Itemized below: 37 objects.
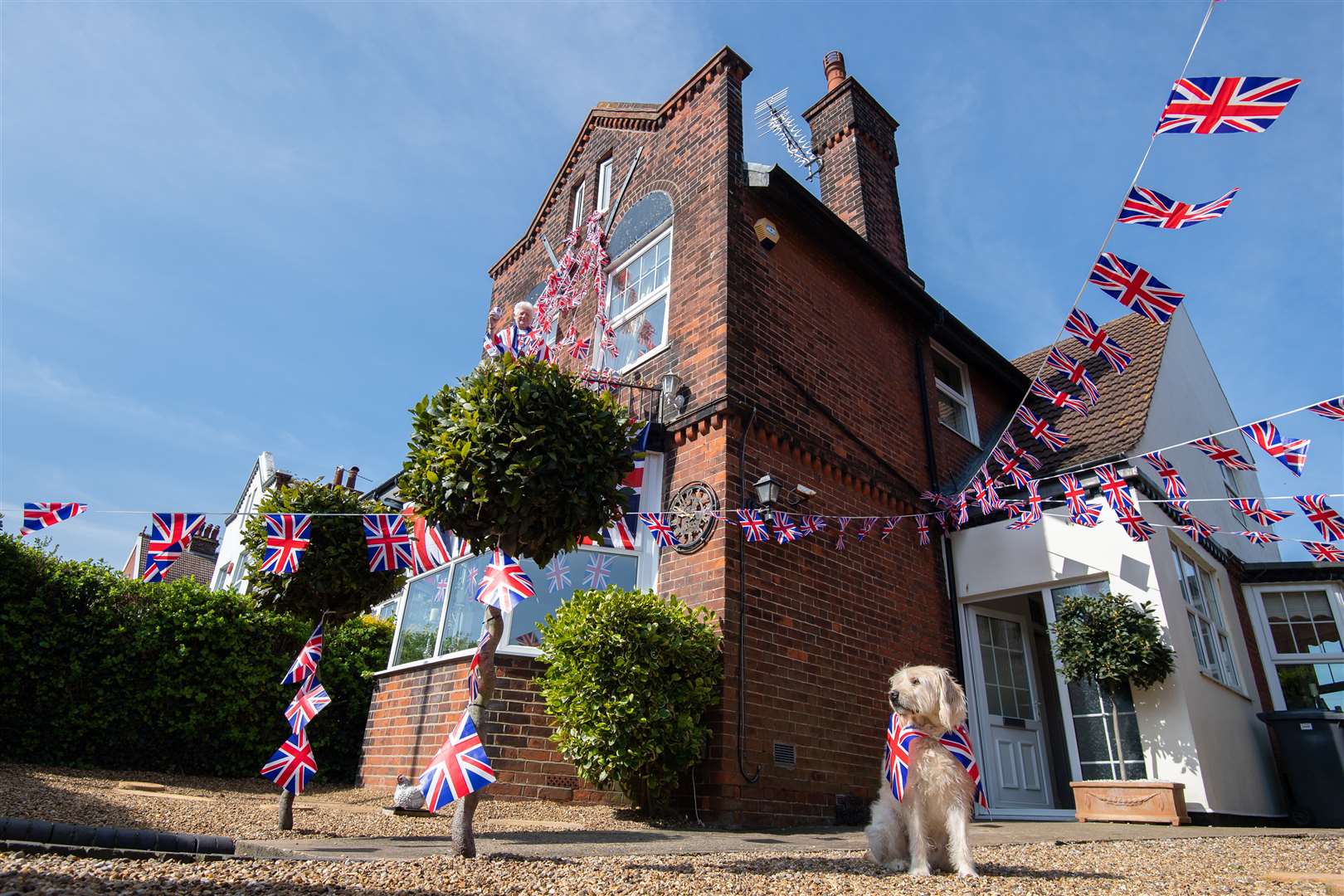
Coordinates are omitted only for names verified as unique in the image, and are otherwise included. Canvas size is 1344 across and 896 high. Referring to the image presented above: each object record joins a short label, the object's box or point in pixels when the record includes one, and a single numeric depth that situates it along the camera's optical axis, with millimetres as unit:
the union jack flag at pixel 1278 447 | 6836
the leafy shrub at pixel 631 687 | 5594
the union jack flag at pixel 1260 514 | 7227
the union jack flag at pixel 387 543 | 5871
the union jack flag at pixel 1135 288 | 6520
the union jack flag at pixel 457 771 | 3396
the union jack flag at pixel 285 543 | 5609
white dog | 3564
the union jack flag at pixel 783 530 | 6863
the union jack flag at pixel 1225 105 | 4648
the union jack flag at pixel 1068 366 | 8055
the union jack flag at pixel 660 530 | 6832
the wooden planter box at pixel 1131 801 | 6766
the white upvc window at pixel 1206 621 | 8414
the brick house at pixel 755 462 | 6543
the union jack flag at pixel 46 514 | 5648
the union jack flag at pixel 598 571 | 7332
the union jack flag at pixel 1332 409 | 6173
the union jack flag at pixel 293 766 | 4691
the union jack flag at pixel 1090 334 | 7555
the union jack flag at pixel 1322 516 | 6938
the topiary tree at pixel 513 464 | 3961
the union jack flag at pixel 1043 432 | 8922
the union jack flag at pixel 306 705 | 4871
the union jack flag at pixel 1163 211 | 5348
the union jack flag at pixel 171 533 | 5918
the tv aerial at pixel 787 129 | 13062
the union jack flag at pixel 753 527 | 6609
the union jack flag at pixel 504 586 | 3768
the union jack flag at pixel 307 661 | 5125
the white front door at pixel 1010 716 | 8383
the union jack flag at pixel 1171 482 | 7938
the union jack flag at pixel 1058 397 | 8305
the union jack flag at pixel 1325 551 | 7320
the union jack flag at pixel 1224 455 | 7535
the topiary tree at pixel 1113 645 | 7133
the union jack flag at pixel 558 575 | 7289
